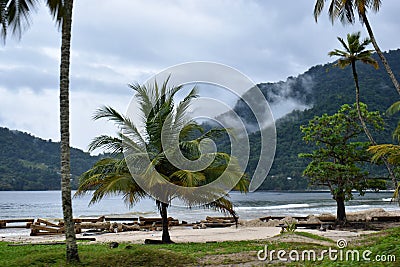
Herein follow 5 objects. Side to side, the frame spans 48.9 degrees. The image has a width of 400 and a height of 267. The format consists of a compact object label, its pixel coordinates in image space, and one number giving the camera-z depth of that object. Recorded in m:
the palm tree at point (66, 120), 9.38
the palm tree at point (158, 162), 14.07
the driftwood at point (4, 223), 28.66
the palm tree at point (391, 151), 12.52
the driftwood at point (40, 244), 14.03
